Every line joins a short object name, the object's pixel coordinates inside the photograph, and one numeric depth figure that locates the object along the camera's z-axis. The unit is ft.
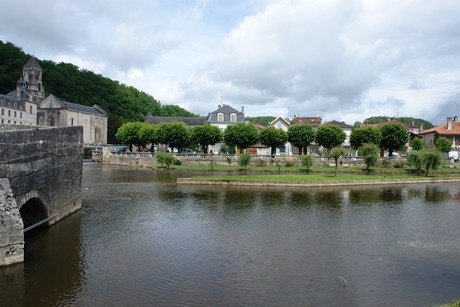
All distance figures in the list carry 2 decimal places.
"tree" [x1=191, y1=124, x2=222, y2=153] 288.30
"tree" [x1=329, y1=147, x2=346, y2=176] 196.65
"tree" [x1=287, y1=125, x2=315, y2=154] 282.15
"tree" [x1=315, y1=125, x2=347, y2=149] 274.77
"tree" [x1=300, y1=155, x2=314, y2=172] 212.23
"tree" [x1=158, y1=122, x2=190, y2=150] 288.92
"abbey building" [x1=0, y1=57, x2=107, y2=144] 317.01
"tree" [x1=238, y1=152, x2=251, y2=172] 212.23
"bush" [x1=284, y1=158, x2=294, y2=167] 238.50
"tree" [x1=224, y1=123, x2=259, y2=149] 280.51
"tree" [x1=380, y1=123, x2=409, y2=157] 273.54
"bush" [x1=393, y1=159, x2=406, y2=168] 244.63
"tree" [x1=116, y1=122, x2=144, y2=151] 315.58
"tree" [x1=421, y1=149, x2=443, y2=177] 204.64
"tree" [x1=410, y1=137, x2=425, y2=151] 294.43
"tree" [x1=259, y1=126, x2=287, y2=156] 282.15
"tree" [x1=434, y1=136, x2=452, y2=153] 286.05
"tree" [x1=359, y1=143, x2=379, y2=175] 204.85
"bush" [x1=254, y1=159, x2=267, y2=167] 247.50
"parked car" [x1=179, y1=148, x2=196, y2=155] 333.64
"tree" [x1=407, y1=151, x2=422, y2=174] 210.57
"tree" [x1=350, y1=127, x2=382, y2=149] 270.26
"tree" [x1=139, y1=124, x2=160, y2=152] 302.06
